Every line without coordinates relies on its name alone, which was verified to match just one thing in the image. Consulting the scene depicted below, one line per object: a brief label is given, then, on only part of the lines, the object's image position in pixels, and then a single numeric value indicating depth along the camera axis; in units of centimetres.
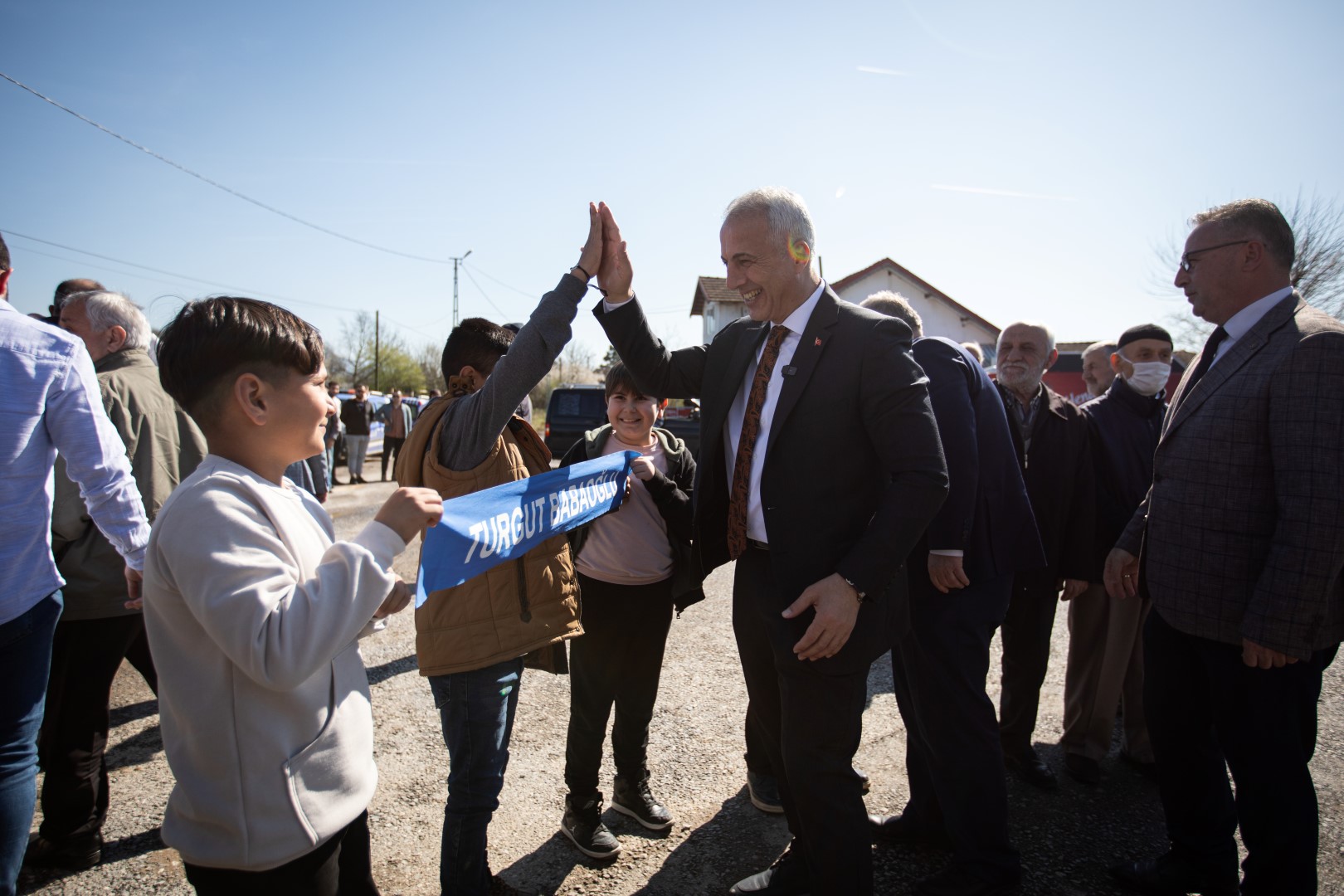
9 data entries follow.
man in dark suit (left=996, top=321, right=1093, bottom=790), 351
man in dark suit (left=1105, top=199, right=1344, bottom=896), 209
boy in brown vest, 211
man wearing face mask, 356
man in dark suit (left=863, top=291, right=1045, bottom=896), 251
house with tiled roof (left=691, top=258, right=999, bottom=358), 2698
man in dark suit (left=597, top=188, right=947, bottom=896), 200
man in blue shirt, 204
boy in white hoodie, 130
